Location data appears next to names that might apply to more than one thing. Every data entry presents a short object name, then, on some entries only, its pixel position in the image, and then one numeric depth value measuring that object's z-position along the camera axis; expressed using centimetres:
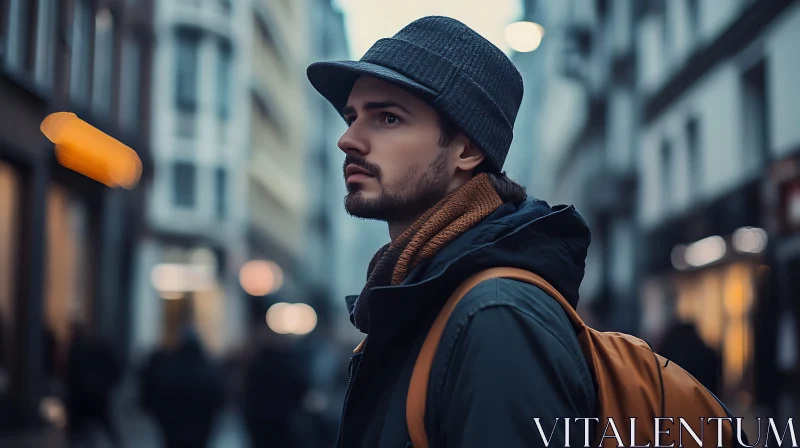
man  190
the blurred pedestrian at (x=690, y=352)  838
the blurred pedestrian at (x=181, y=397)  930
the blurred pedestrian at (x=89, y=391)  1116
